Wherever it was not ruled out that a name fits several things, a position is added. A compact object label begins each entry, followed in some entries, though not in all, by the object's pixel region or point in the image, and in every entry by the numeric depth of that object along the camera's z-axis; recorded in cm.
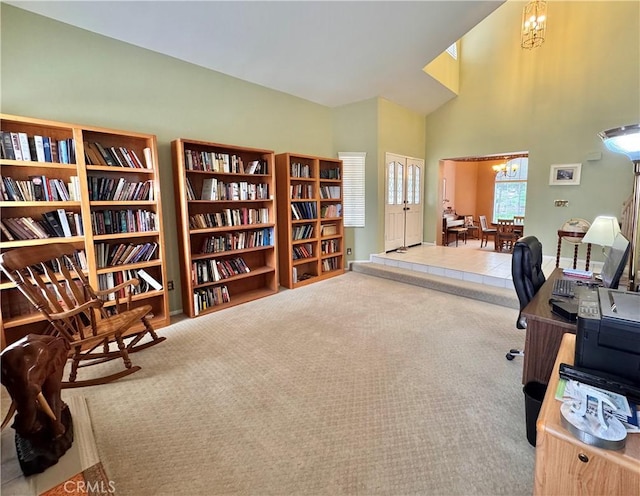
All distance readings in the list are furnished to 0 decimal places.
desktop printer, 106
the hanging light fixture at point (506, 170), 873
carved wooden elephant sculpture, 125
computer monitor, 172
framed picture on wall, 490
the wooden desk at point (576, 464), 81
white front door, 568
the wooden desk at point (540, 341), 178
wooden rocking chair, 205
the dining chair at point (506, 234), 632
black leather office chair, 210
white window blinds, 540
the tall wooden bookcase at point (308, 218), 447
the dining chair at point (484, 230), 737
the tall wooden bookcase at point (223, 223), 344
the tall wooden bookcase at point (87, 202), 246
